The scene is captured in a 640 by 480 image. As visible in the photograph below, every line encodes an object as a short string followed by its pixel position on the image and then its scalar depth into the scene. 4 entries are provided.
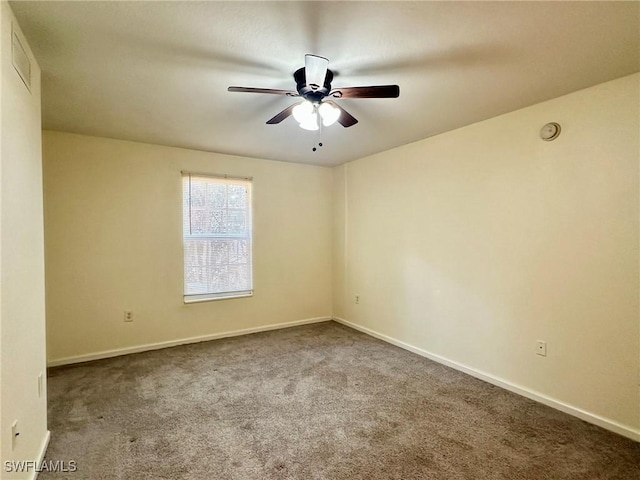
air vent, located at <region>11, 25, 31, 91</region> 1.56
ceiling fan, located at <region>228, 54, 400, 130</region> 1.80
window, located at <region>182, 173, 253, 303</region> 4.00
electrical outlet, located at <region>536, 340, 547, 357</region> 2.58
